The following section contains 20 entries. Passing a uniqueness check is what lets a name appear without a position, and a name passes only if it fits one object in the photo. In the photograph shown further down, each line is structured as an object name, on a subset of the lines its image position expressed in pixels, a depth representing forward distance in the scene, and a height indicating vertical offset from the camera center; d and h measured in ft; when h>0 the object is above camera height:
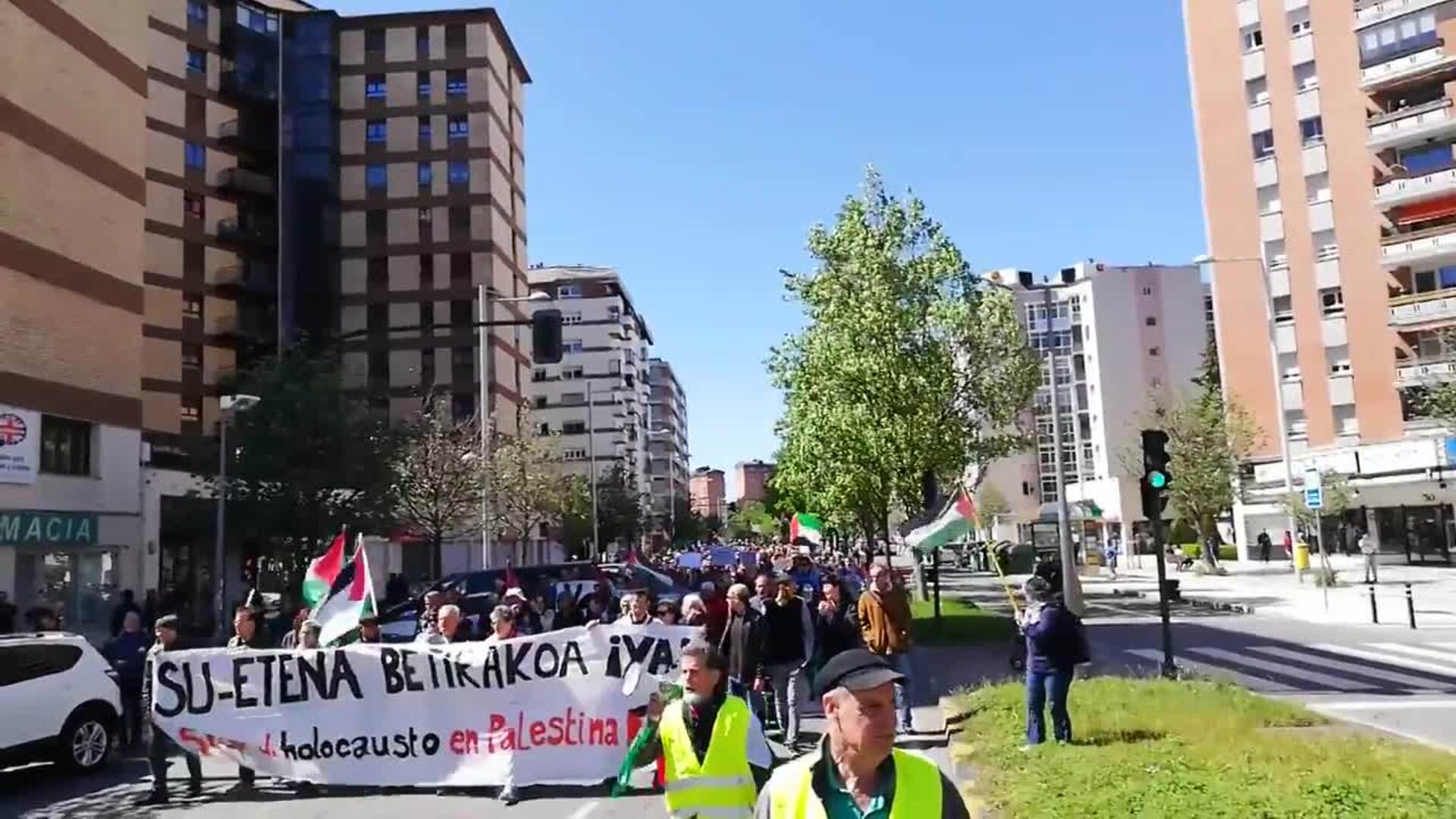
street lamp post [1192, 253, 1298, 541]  135.03 +15.51
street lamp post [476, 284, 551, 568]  100.08 +10.85
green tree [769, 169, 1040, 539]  92.58 +14.33
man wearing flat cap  10.47 -1.97
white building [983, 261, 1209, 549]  295.69 +46.12
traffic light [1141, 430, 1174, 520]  49.78 +2.34
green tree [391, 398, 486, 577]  130.41 +8.87
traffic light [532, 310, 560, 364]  63.77 +11.80
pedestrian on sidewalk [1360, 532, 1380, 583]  92.43 -2.97
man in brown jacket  40.42 -2.55
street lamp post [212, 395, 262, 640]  74.59 +6.09
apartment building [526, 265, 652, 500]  372.79 +58.01
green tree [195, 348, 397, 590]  96.58 +8.44
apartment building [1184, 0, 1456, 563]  156.56 +40.05
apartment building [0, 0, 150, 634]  84.33 +20.73
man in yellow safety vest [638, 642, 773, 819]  17.11 -2.78
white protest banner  35.55 -4.19
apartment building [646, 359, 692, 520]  506.07 +49.96
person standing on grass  33.86 -3.40
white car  38.52 -3.91
